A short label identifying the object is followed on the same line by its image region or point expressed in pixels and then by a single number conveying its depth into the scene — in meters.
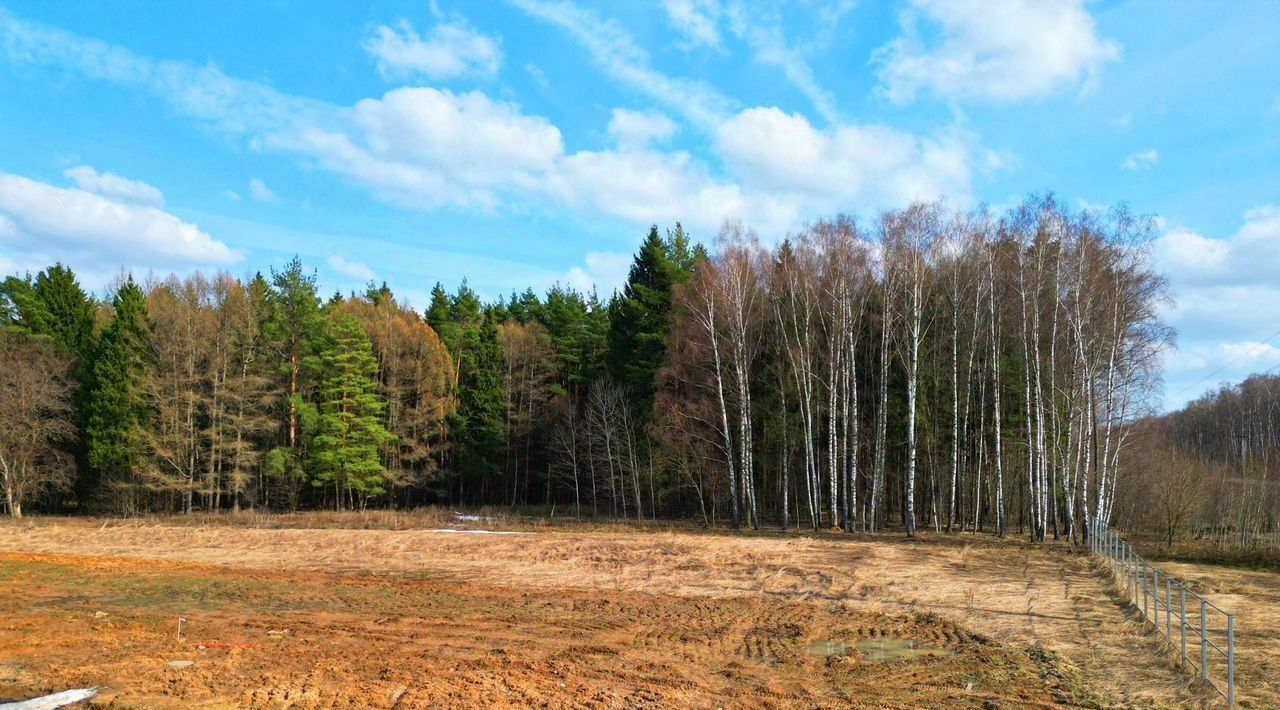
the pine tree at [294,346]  46.69
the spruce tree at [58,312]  45.69
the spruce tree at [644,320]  43.50
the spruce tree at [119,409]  41.44
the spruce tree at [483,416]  51.53
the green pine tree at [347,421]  44.66
